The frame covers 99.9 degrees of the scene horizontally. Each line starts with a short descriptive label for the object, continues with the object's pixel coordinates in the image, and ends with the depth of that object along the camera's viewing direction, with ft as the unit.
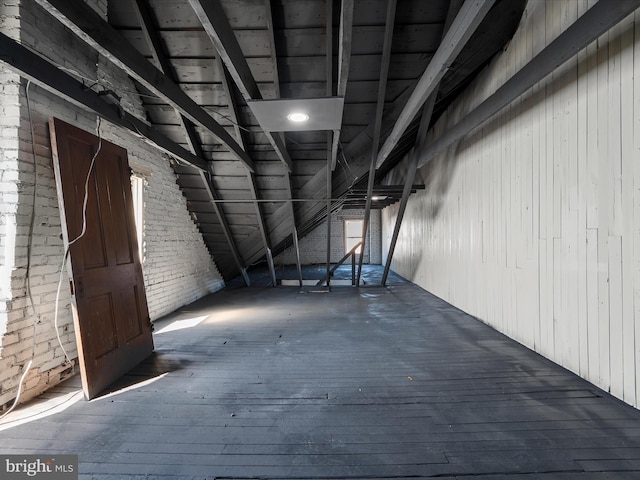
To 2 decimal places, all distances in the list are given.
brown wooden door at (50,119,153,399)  6.75
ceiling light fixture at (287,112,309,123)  7.49
